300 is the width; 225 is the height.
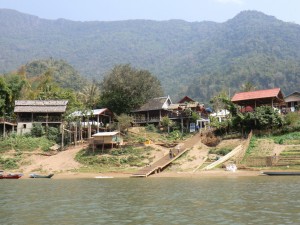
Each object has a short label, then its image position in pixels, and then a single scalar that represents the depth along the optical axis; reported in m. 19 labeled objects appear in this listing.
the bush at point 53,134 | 62.81
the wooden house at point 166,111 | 66.31
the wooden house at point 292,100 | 69.56
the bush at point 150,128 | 65.12
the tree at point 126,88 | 73.12
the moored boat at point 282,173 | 37.81
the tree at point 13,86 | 69.31
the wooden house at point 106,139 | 54.41
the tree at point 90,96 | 81.28
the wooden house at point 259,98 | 57.84
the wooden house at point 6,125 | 64.16
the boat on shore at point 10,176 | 45.06
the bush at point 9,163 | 52.56
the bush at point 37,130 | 63.69
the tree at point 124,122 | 60.28
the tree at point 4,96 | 66.31
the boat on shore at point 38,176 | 45.03
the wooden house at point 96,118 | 63.81
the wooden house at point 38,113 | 65.69
